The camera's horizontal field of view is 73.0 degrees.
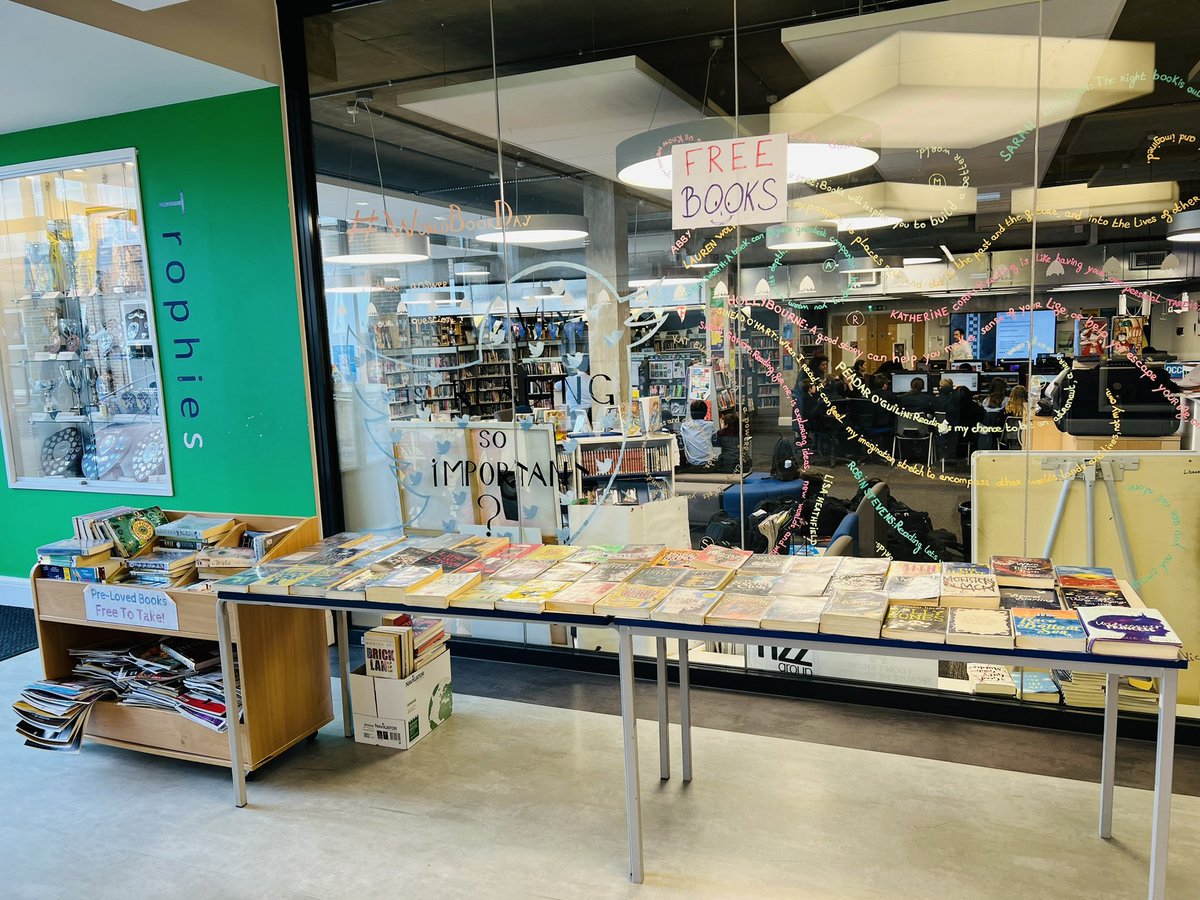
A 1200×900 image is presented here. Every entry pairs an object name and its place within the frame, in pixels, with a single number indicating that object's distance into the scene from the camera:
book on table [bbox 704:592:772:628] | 2.41
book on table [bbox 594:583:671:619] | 2.53
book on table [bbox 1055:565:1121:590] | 2.56
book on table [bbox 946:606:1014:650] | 2.19
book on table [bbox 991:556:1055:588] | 2.65
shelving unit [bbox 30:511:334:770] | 3.24
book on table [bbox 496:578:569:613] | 2.65
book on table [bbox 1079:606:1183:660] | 2.06
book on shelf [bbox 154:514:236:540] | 3.58
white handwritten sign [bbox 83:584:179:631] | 3.27
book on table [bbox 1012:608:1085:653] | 2.14
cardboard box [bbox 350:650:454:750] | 3.55
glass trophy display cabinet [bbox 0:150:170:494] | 4.75
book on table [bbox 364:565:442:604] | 2.84
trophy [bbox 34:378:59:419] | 5.29
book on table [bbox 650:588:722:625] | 2.46
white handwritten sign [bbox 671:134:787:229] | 3.52
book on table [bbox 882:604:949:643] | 2.25
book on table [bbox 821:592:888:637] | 2.30
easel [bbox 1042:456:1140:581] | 3.35
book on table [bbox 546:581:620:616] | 2.60
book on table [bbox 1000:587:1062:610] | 2.44
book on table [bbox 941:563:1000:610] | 2.47
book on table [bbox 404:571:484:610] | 2.77
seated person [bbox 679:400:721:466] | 3.83
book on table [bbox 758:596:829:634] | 2.36
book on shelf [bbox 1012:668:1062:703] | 3.54
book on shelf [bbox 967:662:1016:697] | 3.60
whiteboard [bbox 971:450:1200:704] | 3.32
